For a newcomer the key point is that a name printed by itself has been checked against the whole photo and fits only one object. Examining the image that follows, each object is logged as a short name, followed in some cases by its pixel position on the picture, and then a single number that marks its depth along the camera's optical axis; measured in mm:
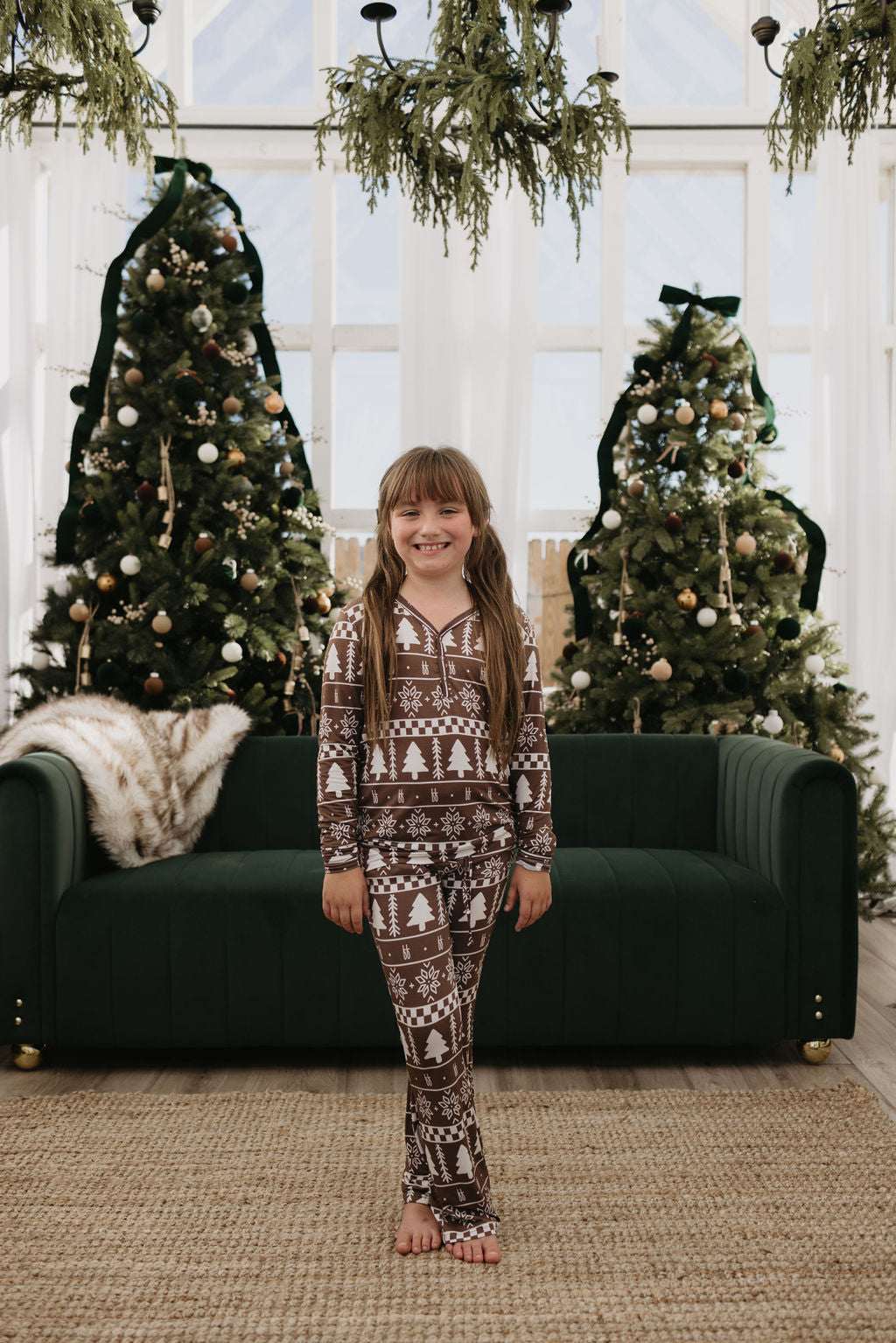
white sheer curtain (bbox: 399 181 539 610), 4754
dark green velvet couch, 2725
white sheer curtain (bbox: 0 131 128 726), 4730
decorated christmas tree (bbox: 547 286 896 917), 3885
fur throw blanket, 2928
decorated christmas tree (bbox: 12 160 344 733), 3809
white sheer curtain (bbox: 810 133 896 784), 4762
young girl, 1755
